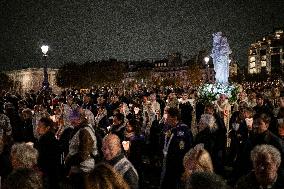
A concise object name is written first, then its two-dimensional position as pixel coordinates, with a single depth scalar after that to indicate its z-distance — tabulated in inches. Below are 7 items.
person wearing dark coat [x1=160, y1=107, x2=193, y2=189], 228.6
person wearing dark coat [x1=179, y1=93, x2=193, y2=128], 567.5
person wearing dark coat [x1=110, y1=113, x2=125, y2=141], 307.0
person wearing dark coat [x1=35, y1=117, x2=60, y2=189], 218.4
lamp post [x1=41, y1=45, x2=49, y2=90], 760.1
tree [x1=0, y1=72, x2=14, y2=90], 4252.7
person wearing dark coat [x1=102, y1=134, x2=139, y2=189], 175.1
